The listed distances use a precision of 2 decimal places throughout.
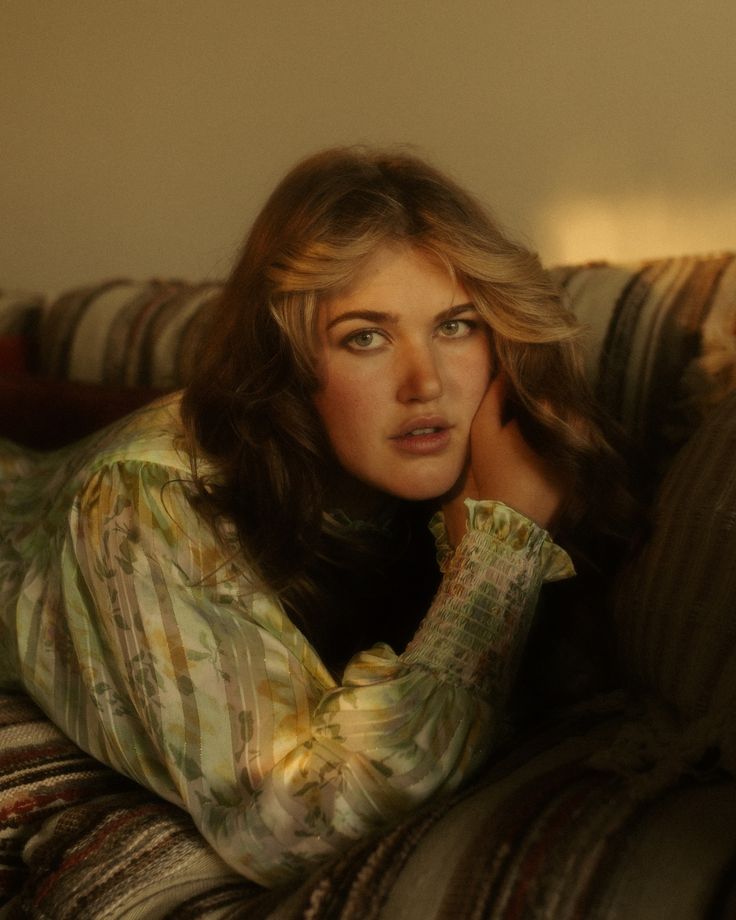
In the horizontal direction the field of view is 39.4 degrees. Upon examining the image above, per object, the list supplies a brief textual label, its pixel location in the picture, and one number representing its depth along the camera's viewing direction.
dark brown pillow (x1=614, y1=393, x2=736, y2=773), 0.82
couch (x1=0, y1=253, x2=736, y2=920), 0.68
